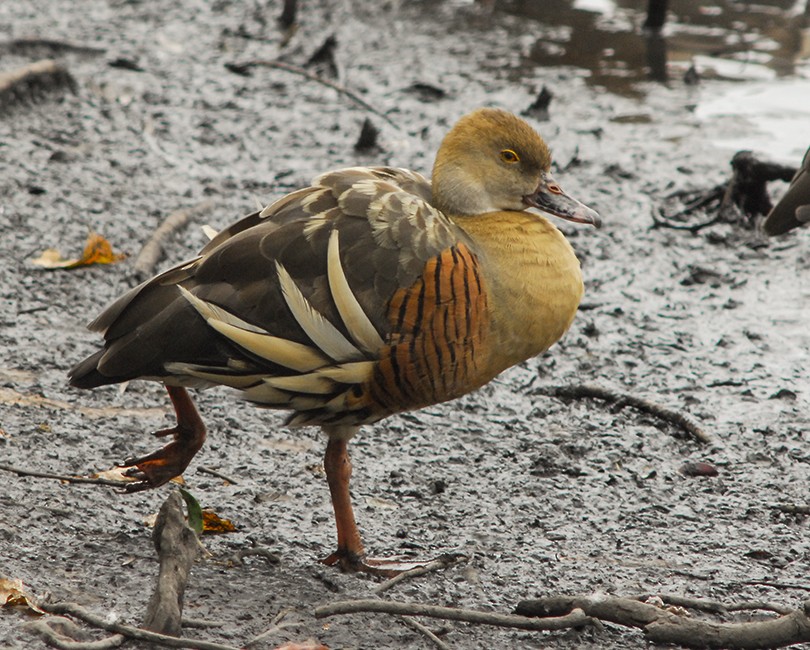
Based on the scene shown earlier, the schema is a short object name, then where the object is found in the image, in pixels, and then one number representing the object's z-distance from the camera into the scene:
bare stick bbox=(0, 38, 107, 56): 20.45
